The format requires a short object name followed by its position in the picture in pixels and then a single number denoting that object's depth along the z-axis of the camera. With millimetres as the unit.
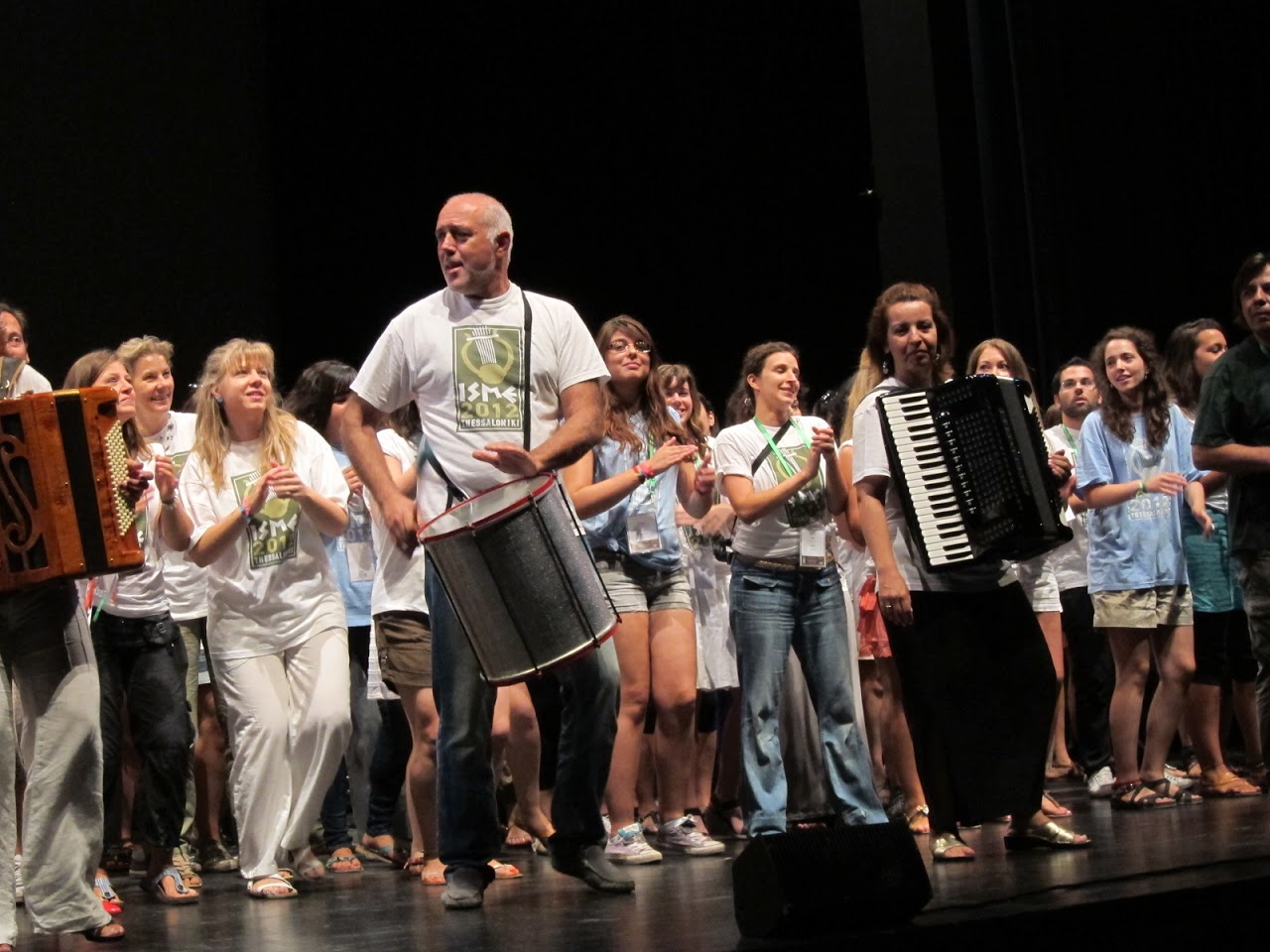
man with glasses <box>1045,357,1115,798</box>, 6868
